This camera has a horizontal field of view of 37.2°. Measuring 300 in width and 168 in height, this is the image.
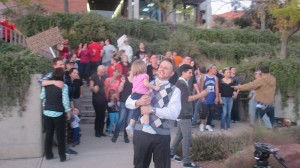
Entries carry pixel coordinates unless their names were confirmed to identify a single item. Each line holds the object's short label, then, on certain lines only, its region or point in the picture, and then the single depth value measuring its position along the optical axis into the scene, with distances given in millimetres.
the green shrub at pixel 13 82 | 8625
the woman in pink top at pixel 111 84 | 10641
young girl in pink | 5438
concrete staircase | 12633
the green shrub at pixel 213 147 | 8562
